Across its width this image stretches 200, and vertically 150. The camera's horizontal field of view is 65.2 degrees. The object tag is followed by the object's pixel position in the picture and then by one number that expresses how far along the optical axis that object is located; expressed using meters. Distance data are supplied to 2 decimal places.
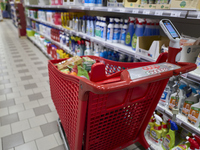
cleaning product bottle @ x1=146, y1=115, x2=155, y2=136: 1.66
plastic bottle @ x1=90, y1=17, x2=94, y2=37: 2.41
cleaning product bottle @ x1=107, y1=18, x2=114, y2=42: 1.97
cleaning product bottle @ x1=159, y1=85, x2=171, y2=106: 1.48
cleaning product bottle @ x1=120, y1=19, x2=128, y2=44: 1.85
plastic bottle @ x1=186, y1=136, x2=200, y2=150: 1.26
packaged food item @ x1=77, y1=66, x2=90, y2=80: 1.41
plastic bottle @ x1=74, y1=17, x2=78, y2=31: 2.84
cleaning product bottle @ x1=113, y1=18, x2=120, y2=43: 1.95
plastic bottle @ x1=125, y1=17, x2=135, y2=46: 1.73
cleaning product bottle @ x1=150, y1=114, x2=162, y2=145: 1.58
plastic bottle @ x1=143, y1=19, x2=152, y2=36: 1.56
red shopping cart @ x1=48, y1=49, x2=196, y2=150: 0.73
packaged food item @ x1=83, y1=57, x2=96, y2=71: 1.48
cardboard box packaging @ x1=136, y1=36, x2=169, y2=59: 1.36
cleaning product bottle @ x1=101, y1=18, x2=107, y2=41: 2.10
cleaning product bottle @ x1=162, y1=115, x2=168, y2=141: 1.59
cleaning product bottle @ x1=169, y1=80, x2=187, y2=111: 1.36
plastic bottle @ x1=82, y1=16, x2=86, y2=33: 2.64
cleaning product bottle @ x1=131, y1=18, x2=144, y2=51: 1.58
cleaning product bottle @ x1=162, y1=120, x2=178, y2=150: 1.44
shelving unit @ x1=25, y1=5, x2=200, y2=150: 1.04
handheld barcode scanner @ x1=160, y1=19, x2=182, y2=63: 0.85
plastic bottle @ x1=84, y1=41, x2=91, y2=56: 2.64
